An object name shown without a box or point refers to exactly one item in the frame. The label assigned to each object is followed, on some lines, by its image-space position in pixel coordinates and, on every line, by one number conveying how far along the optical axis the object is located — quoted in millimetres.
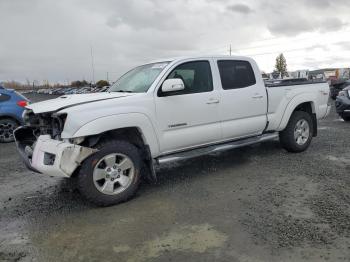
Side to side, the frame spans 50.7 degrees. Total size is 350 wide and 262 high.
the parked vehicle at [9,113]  9945
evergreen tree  100625
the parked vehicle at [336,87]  19456
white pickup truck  4441
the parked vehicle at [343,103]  10841
